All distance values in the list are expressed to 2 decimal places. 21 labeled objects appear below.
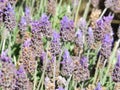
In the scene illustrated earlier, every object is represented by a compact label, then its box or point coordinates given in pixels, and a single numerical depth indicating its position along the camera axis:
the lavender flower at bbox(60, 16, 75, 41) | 3.04
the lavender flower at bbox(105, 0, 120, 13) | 3.88
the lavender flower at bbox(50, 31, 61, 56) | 2.89
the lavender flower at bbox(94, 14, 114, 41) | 3.15
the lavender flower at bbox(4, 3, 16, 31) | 2.99
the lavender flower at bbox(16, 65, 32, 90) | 2.55
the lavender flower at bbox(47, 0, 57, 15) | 3.93
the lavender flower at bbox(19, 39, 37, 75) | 2.77
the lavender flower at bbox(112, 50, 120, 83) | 2.86
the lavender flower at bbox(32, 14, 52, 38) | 2.92
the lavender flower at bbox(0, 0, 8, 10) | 3.13
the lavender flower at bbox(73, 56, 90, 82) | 2.89
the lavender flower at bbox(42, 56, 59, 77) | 2.94
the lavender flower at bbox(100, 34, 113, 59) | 2.94
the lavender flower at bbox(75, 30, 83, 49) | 3.20
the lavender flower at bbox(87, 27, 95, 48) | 3.20
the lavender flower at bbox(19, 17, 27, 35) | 3.20
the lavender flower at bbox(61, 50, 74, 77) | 2.83
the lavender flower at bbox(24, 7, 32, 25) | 3.46
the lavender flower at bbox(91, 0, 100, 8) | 4.09
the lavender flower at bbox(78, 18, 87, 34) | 3.64
